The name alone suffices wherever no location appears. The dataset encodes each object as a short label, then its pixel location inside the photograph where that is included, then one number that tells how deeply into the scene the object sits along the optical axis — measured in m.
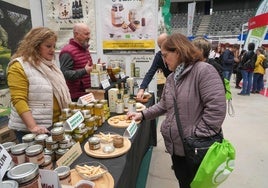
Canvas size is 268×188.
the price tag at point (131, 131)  1.38
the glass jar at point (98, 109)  1.50
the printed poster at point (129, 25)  2.95
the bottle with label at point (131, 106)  1.81
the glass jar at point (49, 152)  1.00
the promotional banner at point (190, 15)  10.05
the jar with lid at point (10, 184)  0.55
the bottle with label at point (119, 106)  1.85
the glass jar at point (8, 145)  0.85
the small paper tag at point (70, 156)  1.00
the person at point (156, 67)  2.42
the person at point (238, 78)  6.75
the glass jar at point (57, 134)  1.02
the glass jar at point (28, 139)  0.97
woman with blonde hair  1.33
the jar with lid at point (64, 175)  0.81
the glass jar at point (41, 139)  1.01
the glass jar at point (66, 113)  1.33
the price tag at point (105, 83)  1.93
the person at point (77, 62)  2.03
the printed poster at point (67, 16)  3.02
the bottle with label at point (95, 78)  1.93
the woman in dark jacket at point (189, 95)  1.19
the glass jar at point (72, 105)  1.47
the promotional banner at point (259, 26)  6.26
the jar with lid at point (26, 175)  0.59
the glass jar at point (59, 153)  1.04
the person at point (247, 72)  5.58
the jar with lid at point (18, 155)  0.79
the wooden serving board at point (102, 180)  0.92
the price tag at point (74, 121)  1.16
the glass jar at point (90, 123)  1.37
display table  1.05
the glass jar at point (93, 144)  1.19
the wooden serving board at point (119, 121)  1.59
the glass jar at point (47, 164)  0.81
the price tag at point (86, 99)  1.50
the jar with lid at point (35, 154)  0.77
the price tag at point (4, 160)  0.64
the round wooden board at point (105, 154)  1.15
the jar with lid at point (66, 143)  1.06
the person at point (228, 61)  6.21
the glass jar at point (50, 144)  1.02
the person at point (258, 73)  5.86
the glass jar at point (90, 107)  1.46
